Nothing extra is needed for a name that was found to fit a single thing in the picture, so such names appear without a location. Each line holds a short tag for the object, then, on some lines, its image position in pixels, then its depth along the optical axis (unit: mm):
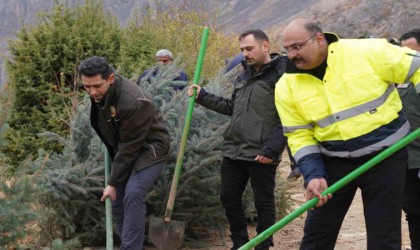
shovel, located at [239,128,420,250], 3350
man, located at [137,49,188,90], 5902
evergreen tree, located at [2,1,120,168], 8000
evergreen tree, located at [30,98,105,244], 5094
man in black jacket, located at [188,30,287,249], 4750
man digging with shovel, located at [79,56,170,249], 4352
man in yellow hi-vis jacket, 3383
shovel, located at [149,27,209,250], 5086
